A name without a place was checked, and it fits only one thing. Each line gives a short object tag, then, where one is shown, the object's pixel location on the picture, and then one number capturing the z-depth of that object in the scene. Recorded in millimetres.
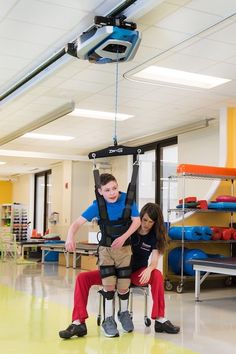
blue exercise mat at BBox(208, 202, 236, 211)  7199
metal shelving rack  6859
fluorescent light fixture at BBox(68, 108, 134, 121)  8352
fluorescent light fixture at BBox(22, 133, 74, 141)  10500
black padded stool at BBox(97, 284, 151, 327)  4370
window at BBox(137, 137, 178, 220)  10594
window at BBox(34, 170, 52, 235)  16266
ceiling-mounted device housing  4320
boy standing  3994
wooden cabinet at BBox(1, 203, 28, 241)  15320
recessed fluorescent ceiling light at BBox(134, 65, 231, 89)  6203
